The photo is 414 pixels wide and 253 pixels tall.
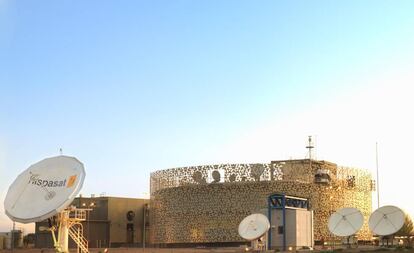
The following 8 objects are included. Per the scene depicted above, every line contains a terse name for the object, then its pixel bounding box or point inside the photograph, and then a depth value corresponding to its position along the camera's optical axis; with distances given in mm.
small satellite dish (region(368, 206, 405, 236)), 54969
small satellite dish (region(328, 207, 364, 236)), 55438
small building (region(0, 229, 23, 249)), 82812
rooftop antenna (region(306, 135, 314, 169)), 85488
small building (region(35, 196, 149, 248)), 87688
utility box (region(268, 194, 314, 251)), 52594
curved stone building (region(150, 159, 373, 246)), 75688
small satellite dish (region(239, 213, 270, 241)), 48250
